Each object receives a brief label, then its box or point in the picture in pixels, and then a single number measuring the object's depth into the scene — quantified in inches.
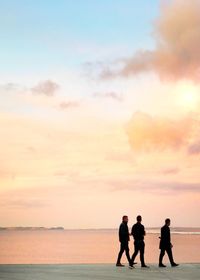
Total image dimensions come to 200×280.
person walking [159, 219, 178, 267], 658.3
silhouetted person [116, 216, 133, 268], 648.7
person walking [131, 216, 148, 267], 647.6
